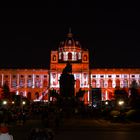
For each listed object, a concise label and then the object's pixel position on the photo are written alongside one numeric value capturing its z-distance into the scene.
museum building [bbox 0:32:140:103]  156.88
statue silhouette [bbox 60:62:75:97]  69.44
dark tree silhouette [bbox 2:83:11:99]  112.71
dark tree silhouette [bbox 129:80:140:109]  47.04
